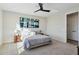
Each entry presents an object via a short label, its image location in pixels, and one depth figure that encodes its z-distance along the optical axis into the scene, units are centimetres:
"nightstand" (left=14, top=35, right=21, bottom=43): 338
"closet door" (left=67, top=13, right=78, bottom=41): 354
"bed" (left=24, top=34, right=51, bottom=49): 228
